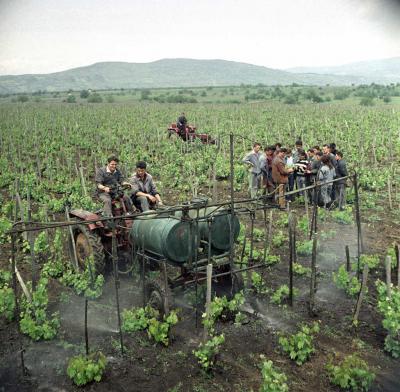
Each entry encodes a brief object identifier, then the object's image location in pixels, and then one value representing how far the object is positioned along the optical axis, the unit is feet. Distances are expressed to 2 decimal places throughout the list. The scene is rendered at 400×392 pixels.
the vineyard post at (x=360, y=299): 21.74
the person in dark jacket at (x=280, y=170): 41.45
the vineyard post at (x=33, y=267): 23.47
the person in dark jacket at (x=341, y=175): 41.05
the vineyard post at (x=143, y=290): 22.35
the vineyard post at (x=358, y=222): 25.34
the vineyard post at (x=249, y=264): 23.81
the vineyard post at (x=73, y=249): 27.89
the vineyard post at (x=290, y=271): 23.91
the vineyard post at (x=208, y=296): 19.71
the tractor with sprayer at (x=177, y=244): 22.72
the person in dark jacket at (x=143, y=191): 28.58
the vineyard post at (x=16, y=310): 18.15
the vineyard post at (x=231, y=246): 22.09
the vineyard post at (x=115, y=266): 20.04
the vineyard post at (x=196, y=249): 22.05
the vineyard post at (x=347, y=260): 28.25
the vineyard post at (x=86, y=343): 19.44
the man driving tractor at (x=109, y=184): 27.99
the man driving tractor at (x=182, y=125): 77.30
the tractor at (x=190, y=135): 74.57
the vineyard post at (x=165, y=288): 21.71
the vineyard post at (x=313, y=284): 23.09
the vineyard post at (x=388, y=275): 21.20
